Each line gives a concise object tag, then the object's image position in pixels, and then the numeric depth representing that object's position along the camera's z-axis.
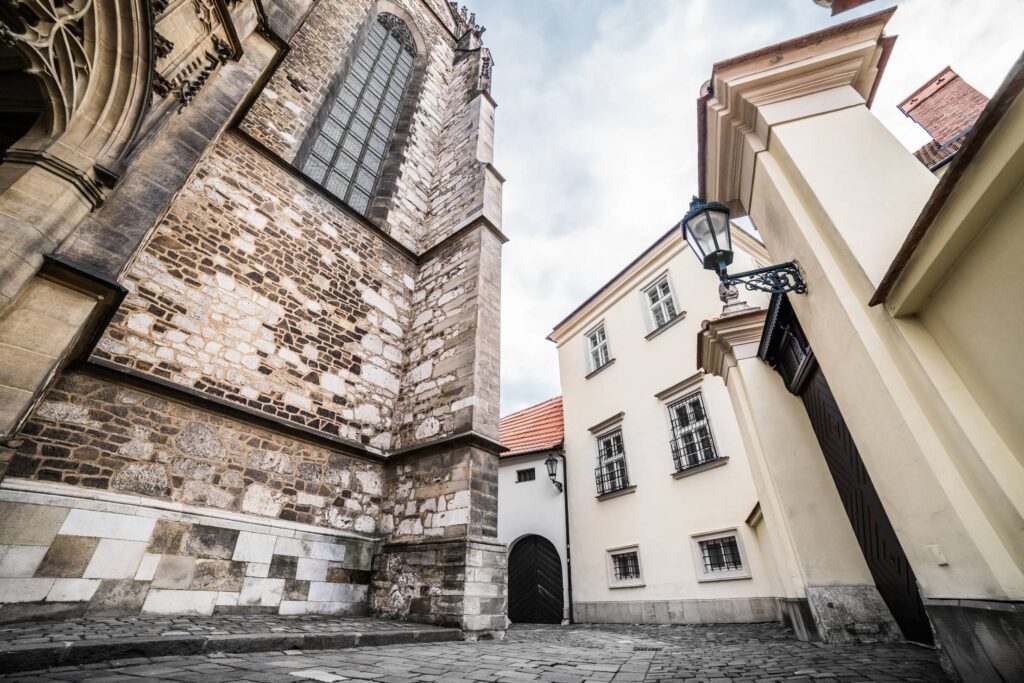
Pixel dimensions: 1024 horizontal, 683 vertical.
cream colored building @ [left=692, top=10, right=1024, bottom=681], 2.01
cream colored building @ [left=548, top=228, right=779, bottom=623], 8.02
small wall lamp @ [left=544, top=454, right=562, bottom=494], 11.50
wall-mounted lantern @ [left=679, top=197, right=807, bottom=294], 3.55
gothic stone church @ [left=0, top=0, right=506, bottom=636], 3.23
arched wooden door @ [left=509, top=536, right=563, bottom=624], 10.62
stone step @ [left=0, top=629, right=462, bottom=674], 2.23
